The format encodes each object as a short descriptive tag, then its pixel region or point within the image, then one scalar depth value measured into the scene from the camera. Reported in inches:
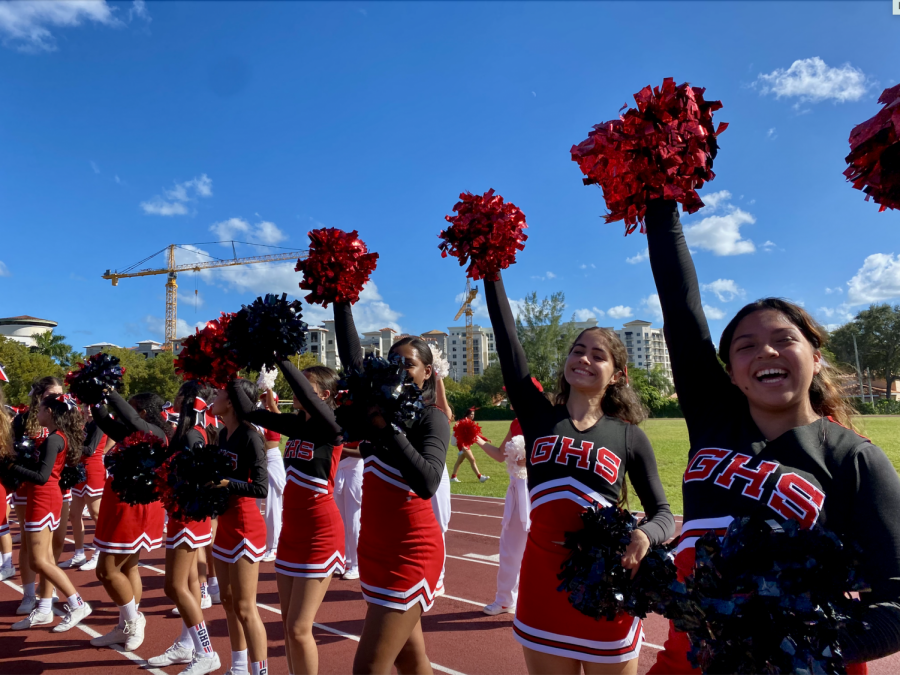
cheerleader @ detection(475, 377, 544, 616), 207.9
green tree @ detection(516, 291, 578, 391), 2050.9
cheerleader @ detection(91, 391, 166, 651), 179.8
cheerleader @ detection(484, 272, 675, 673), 89.3
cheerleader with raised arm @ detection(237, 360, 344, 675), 118.0
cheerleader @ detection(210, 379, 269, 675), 135.7
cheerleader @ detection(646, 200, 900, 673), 54.5
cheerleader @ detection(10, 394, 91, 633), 199.3
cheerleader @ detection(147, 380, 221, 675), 155.4
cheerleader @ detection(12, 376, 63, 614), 216.5
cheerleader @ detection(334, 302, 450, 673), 93.9
